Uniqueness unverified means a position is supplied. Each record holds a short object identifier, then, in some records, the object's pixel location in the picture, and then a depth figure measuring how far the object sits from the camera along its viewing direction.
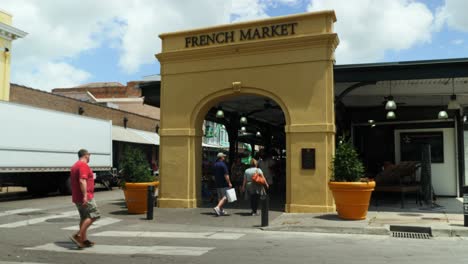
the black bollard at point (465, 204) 10.47
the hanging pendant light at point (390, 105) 14.16
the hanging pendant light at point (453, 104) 14.78
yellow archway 13.34
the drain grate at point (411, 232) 10.00
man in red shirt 8.65
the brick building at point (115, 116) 27.02
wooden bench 14.36
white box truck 17.70
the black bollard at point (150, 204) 12.68
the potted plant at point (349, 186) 11.40
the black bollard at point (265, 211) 11.23
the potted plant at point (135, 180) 13.56
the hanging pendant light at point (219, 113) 17.41
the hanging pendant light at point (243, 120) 20.09
